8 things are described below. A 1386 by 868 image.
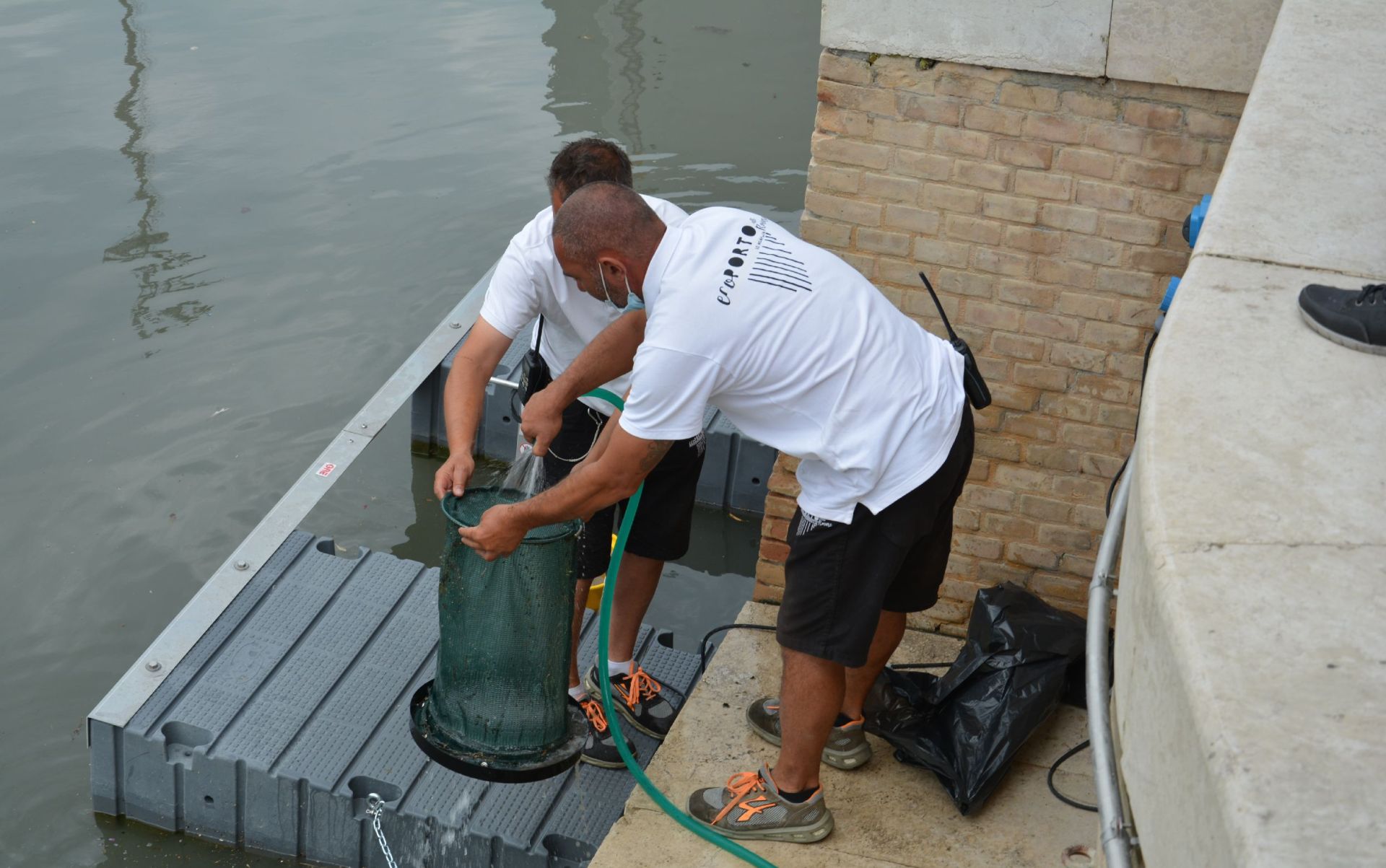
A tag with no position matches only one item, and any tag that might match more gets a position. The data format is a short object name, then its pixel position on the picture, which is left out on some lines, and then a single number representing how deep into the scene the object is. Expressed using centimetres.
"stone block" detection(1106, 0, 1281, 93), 389
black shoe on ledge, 223
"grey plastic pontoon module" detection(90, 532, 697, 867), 427
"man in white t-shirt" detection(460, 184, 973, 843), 312
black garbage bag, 389
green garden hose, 366
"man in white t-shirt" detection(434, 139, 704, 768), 376
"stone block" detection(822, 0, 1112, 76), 400
